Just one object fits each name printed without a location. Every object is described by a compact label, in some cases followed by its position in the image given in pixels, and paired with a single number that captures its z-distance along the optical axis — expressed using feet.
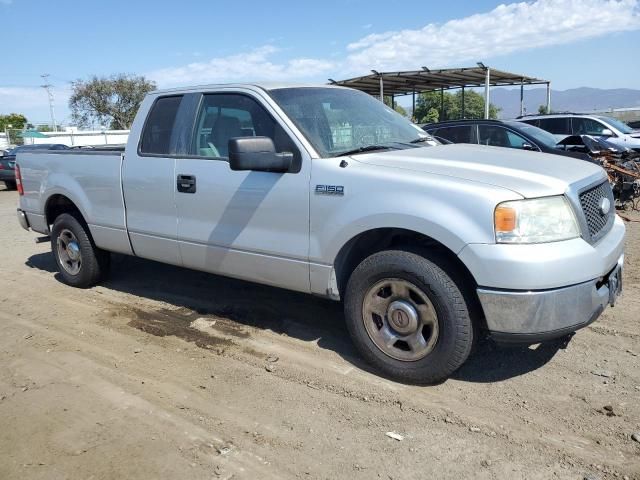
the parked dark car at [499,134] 31.53
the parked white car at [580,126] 47.09
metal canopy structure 74.38
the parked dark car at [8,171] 67.24
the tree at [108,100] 185.06
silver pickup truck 10.24
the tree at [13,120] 251.19
